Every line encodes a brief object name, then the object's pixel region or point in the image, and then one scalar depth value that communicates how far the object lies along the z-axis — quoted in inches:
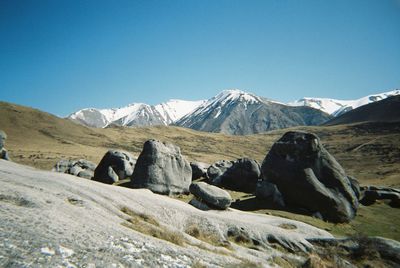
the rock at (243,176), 1760.6
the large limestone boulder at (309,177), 1366.9
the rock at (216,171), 1812.5
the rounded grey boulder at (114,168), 1641.2
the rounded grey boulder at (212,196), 1077.8
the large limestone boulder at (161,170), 1360.7
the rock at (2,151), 1761.8
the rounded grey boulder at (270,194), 1425.9
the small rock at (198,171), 1985.7
